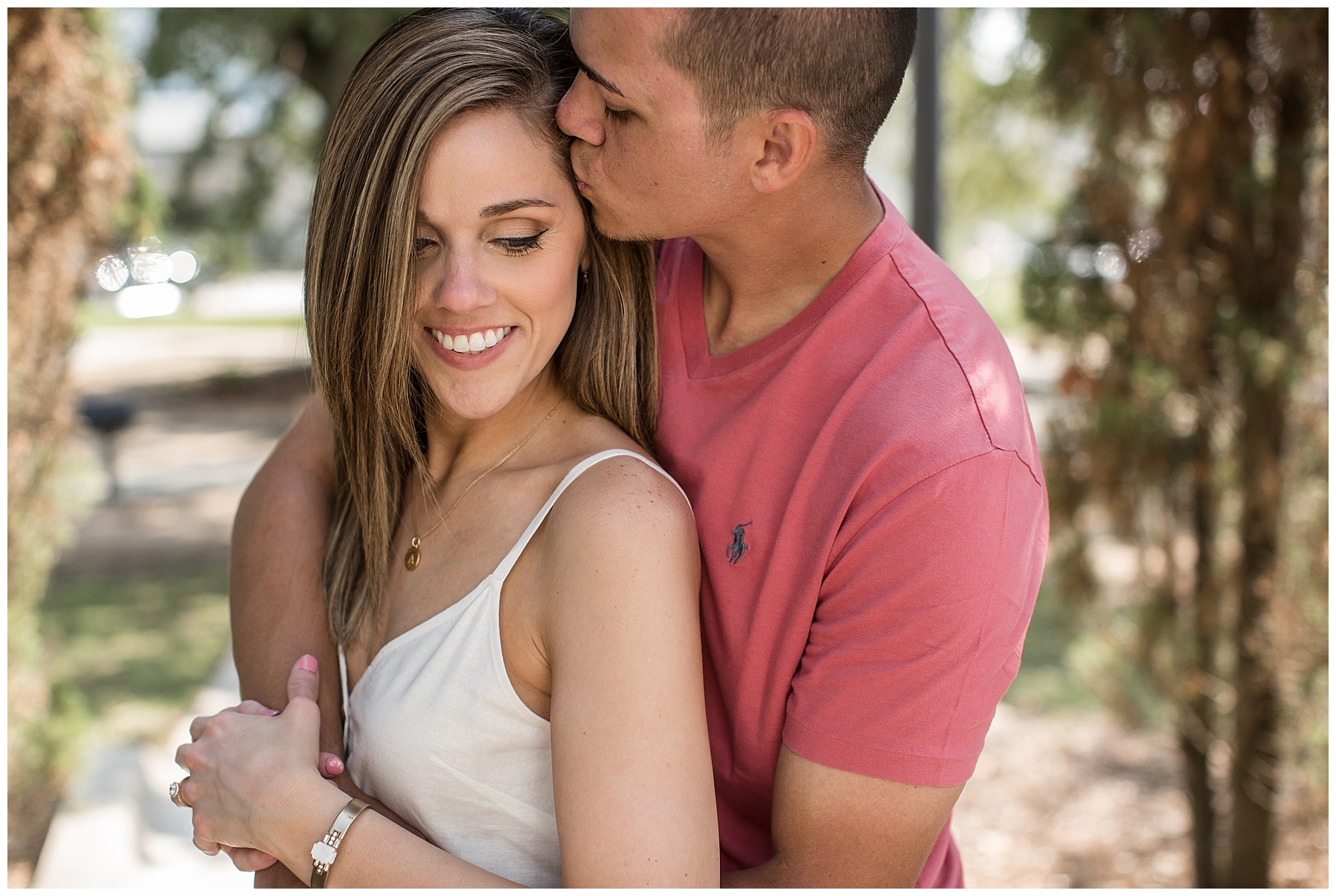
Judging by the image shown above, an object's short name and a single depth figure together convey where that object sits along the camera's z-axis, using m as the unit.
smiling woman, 1.51
